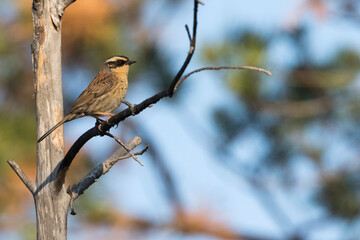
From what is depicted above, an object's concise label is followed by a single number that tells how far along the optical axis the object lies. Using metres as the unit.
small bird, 10.87
